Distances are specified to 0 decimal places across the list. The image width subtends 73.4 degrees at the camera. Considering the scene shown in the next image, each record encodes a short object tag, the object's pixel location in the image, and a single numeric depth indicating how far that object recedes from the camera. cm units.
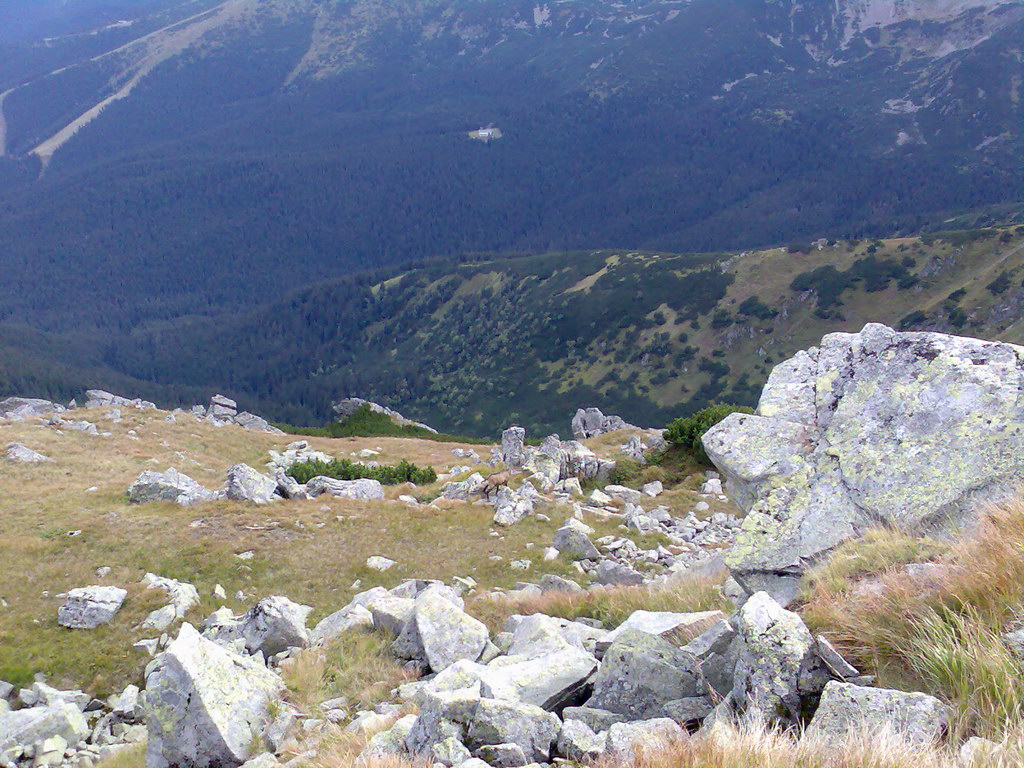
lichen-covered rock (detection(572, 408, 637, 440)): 6488
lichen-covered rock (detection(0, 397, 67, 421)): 5294
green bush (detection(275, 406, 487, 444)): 6384
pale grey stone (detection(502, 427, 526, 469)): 3291
